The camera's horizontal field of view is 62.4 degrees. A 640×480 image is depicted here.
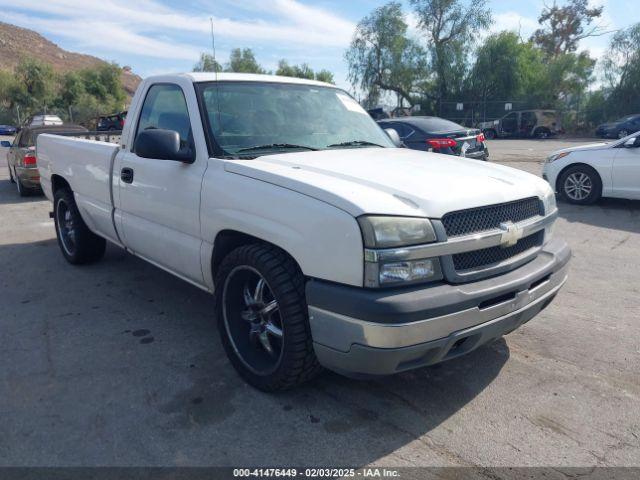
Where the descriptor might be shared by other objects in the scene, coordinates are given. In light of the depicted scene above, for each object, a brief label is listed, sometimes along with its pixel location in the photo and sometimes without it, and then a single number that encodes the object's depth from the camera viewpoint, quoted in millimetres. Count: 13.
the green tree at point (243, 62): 60556
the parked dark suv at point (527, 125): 33375
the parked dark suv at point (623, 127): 29078
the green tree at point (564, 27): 56750
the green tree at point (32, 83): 55241
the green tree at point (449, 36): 43500
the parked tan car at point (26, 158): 10766
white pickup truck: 2527
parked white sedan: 8359
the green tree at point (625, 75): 37156
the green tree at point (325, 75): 62469
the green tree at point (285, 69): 60462
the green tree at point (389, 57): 44875
